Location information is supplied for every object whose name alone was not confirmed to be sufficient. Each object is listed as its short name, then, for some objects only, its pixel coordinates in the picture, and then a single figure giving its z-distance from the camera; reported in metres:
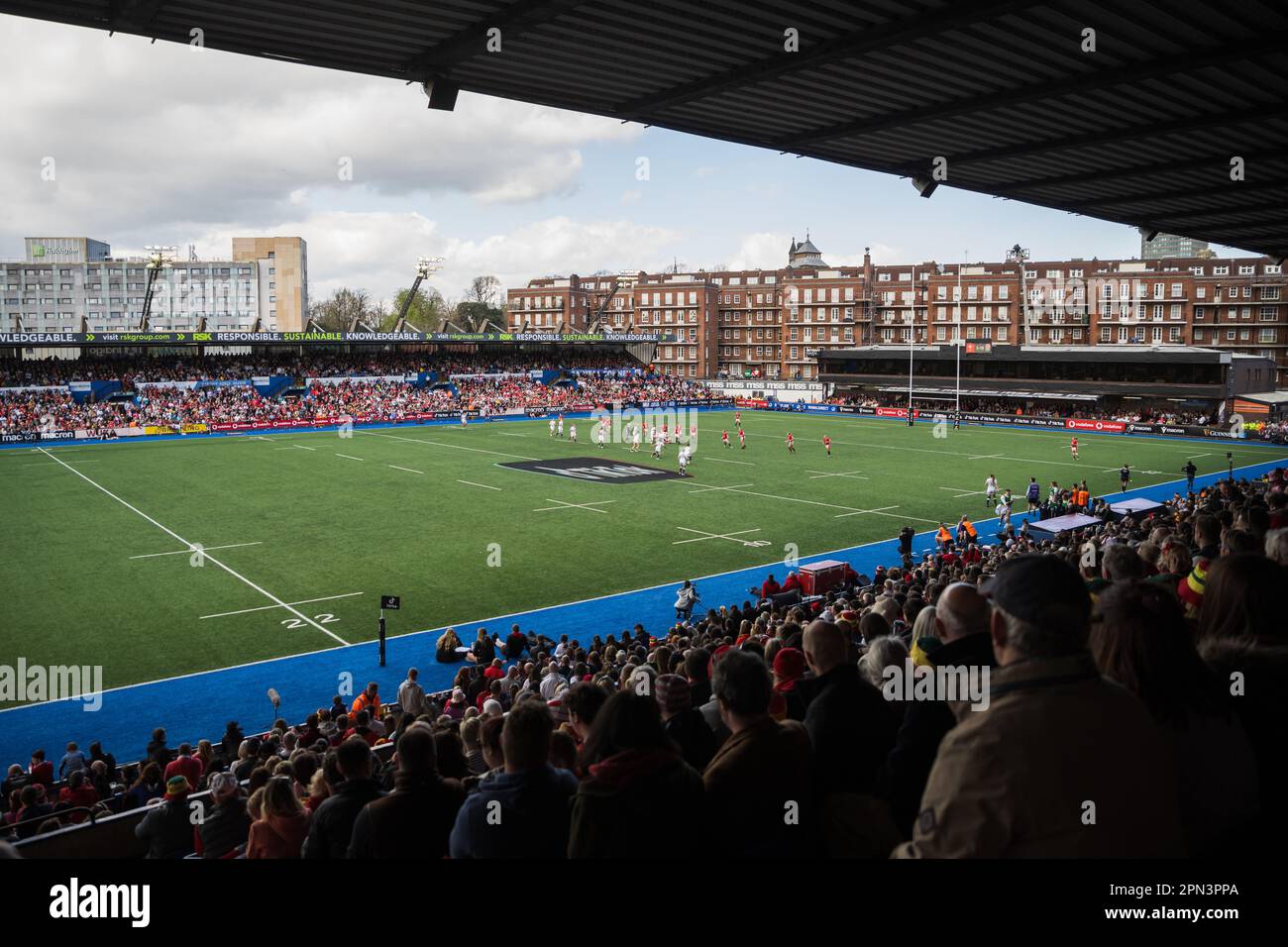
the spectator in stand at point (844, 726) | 3.96
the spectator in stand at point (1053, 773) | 2.55
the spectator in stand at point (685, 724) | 4.82
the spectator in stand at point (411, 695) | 13.08
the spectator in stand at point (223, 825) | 6.79
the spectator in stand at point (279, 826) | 5.42
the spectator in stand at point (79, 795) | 9.70
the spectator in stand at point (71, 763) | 11.57
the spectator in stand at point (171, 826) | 7.48
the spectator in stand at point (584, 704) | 5.04
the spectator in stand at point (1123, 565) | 6.52
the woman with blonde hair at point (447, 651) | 18.41
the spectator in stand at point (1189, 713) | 3.28
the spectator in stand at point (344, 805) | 4.73
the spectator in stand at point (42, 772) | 11.31
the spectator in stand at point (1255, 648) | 3.77
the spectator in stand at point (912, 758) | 3.82
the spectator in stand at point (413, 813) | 4.13
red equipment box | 22.08
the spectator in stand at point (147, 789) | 9.81
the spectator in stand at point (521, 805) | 3.83
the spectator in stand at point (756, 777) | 3.68
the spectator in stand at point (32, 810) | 8.57
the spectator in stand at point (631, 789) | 3.39
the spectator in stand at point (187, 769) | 10.38
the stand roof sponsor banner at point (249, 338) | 67.81
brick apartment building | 93.69
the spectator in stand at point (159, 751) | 11.39
